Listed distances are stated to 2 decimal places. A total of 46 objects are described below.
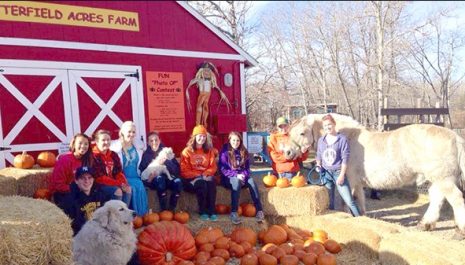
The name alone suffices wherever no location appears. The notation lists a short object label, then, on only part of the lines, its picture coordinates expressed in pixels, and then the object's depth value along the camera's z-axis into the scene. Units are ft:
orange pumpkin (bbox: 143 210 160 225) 15.78
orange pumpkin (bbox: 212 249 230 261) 14.42
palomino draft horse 16.79
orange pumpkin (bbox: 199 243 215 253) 14.84
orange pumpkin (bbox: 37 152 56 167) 18.22
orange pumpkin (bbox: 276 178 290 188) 18.31
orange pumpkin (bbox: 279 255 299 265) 13.50
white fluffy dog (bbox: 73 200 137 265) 11.14
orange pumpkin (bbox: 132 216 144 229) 15.29
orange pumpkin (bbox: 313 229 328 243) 16.22
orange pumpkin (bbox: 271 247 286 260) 14.11
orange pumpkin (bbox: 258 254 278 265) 13.60
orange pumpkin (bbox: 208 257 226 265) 13.64
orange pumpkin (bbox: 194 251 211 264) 13.79
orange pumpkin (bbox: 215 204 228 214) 18.13
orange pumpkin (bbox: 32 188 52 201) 15.42
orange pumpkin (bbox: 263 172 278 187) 18.85
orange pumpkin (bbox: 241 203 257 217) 18.06
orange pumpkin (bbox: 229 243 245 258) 14.92
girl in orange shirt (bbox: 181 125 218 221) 17.17
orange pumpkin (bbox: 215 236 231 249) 15.08
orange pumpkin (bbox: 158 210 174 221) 16.31
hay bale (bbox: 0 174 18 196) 15.05
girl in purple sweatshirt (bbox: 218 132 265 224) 17.56
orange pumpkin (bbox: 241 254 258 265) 13.62
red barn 19.57
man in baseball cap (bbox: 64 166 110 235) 13.33
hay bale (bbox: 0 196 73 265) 8.82
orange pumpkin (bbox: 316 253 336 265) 13.49
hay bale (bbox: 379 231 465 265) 12.01
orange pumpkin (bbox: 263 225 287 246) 16.20
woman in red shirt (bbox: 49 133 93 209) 14.21
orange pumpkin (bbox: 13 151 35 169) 17.24
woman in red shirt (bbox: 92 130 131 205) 14.78
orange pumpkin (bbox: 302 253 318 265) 13.74
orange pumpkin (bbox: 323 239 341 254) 15.20
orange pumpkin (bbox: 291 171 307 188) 18.06
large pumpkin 13.50
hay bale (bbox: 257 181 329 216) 17.57
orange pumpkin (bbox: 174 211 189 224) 16.28
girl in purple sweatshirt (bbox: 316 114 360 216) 18.24
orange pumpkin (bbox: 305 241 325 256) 14.43
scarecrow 26.58
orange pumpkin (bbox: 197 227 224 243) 15.47
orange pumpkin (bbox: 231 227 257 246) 15.89
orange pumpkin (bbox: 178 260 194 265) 13.11
